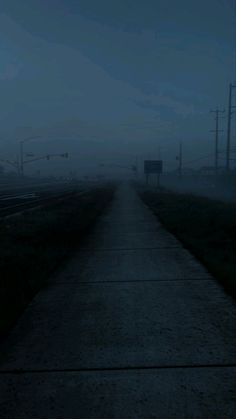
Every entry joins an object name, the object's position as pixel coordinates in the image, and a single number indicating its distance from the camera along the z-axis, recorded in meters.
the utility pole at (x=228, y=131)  65.38
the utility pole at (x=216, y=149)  79.50
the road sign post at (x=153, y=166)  78.94
